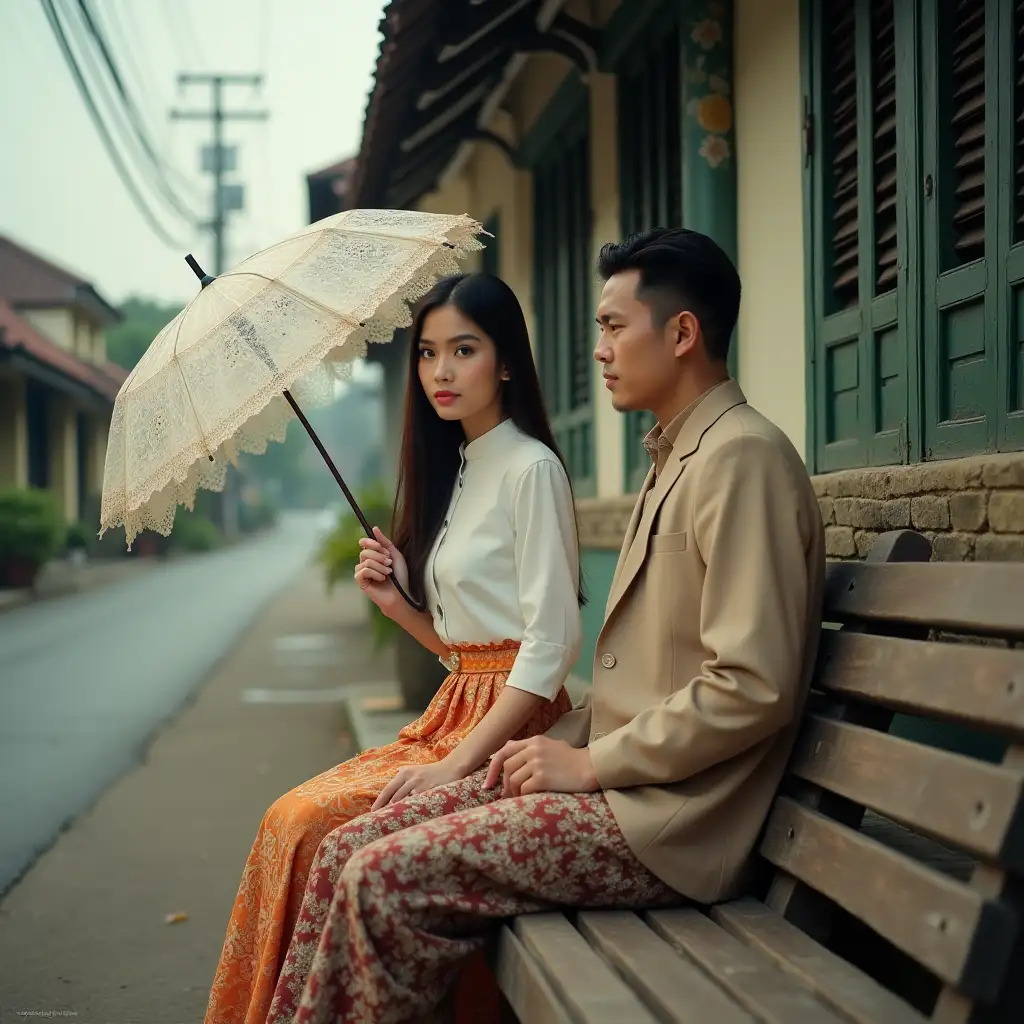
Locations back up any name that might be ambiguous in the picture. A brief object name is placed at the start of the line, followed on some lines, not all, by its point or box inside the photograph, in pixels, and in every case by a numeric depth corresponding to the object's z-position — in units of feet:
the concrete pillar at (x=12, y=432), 92.12
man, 7.36
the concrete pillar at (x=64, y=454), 108.68
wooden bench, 5.58
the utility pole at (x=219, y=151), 116.47
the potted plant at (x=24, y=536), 67.10
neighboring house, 92.48
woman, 9.11
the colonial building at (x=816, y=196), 9.95
